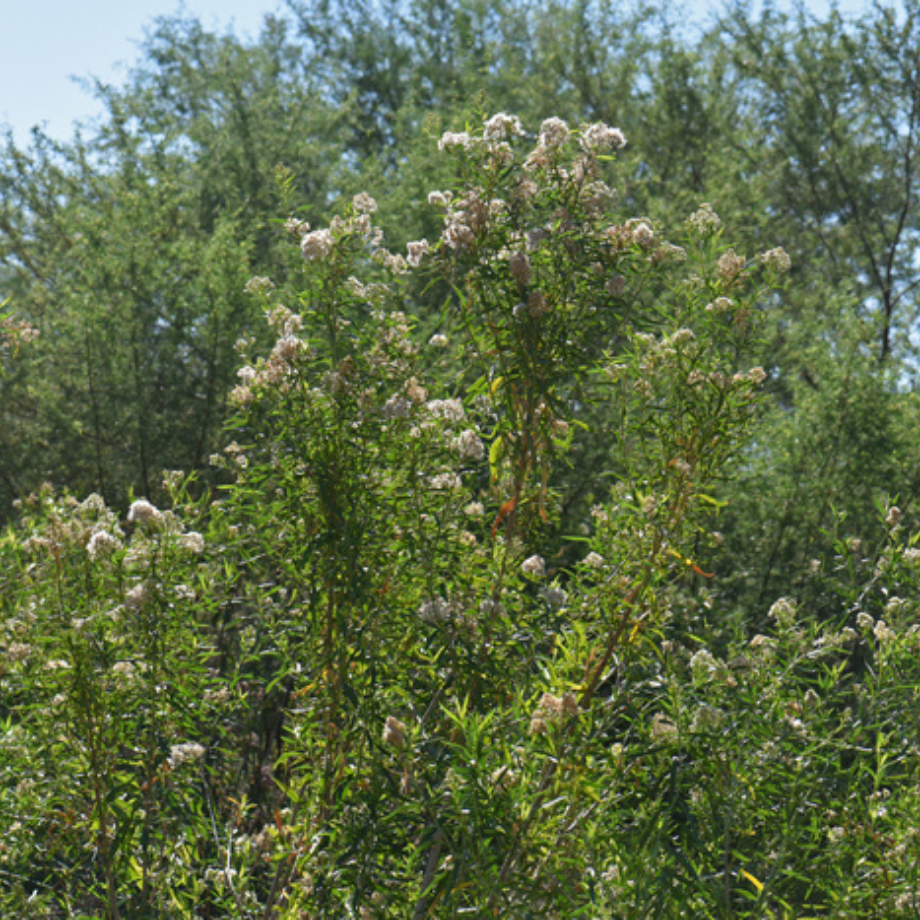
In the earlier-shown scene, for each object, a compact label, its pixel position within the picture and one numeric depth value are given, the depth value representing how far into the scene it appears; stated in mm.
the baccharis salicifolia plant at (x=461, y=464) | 6695
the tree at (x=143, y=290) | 18375
